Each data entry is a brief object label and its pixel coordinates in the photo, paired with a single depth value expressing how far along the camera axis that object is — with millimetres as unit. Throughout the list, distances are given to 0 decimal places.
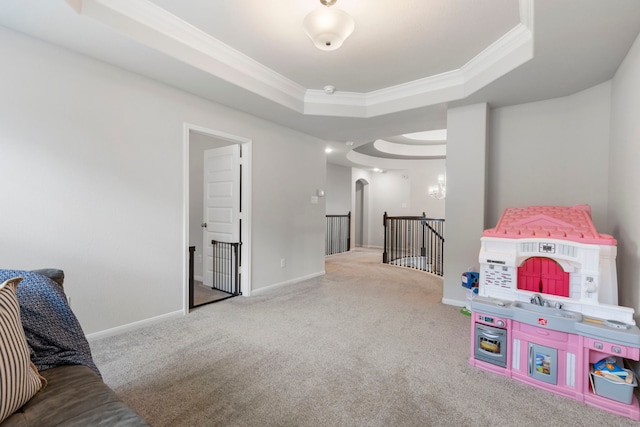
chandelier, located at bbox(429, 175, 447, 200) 7291
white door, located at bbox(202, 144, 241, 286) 4121
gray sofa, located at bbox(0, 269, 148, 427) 1023
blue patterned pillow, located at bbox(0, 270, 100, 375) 1335
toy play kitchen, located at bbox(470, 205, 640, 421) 1818
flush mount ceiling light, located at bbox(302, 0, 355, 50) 2018
